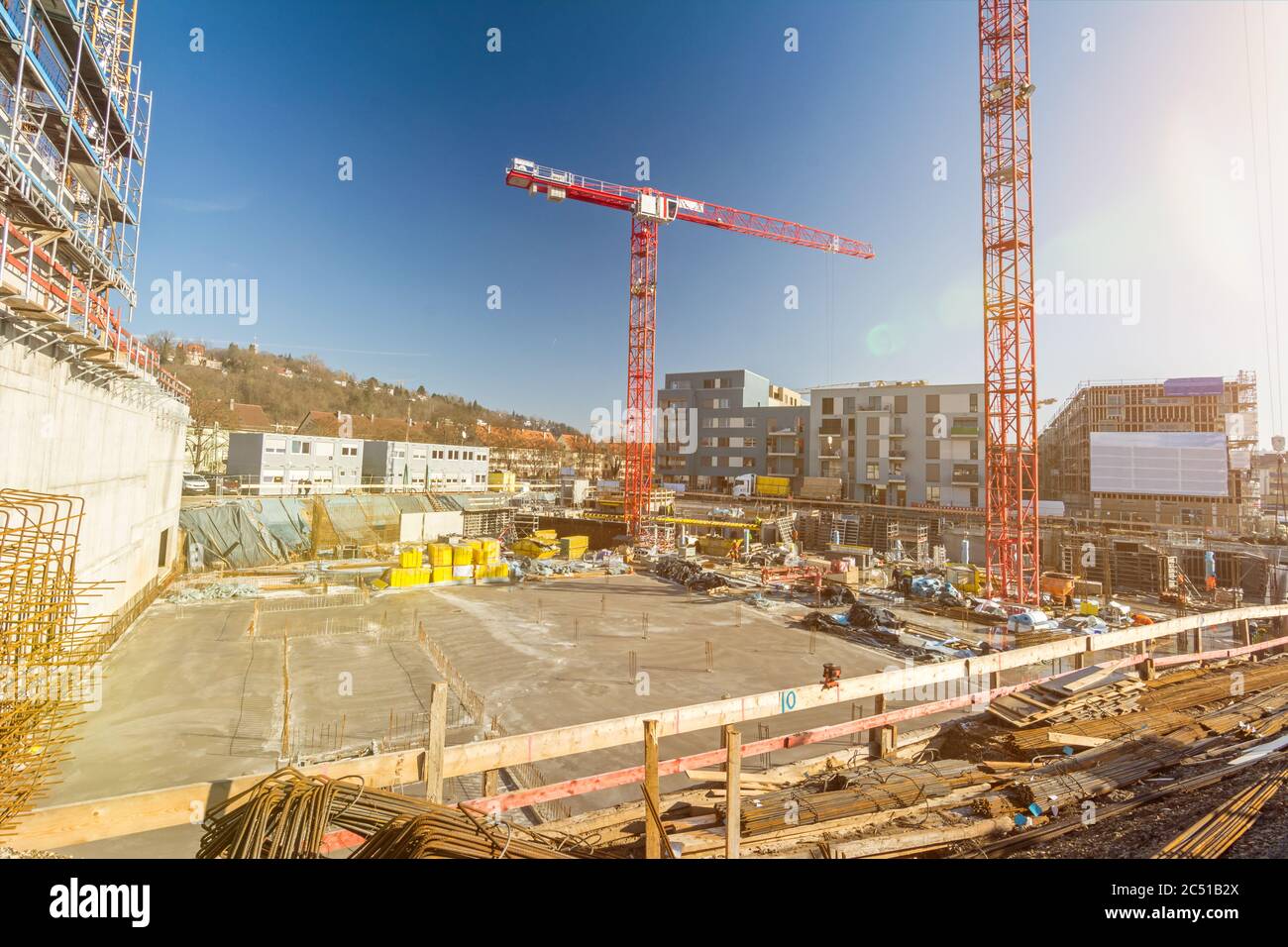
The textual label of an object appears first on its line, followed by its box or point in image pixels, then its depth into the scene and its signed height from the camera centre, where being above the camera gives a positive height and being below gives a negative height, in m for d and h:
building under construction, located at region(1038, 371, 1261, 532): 44.94 +3.81
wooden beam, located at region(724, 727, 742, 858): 4.49 -2.51
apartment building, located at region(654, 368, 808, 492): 62.62 +7.30
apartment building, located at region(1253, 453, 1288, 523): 65.33 +2.57
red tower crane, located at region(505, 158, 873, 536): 44.56 +17.64
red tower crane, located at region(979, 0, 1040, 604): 27.53 +8.06
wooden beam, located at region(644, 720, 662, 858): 3.98 -2.32
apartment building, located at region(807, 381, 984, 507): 48.47 +4.93
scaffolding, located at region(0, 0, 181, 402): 10.66 +11.86
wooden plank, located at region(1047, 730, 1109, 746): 7.40 -3.32
